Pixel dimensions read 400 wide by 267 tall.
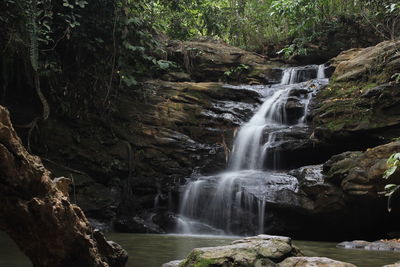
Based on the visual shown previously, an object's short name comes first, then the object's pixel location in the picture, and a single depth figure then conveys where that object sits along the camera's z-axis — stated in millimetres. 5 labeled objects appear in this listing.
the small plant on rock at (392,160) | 4414
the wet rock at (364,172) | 7223
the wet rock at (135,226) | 8758
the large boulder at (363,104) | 8852
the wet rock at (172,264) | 4204
